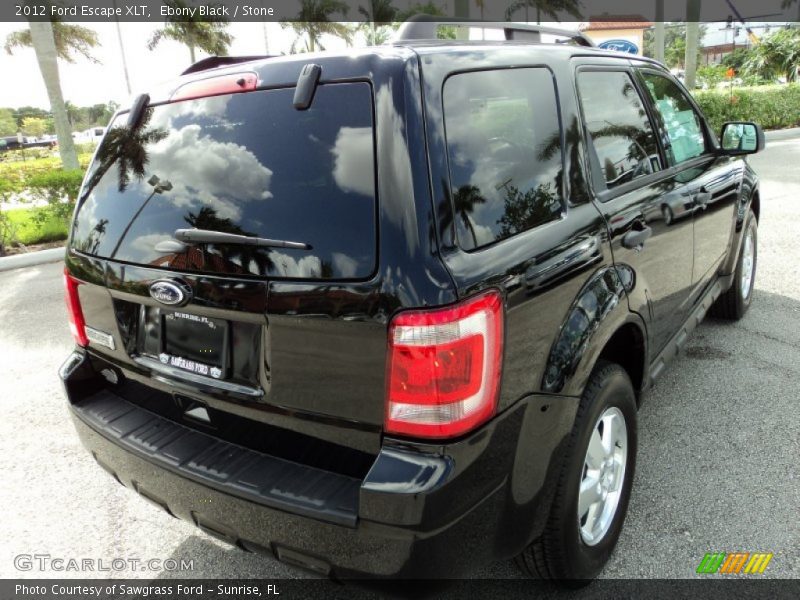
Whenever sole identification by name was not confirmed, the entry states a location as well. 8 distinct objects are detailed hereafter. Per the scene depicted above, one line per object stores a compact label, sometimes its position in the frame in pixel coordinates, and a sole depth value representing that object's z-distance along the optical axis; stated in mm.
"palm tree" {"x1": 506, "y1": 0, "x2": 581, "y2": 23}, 34719
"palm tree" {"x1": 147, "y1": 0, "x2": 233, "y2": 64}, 26781
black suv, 1615
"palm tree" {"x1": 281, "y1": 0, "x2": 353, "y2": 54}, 31672
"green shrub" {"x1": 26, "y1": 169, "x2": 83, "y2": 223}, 9141
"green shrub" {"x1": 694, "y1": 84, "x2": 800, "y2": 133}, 18484
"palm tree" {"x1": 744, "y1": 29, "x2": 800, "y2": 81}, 30047
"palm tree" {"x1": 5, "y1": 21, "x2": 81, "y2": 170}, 11117
